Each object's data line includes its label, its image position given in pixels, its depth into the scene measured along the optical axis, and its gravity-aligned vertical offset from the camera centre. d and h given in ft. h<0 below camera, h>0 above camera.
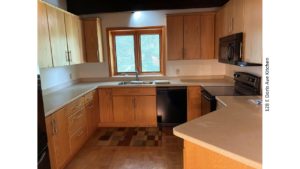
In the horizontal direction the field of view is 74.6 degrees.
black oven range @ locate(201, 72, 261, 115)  7.79 -1.12
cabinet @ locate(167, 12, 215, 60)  11.32 +1.74
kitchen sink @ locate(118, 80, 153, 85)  11.99 -0.92
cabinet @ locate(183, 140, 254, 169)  3.71 -1.90
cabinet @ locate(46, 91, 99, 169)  6.75 -2.45
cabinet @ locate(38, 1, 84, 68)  7.56 +1.45
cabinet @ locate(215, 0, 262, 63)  6.00 +1.50
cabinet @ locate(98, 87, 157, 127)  11.30 -2.29
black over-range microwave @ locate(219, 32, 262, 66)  7.45 +0.62
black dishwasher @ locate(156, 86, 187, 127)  10.98 -2.26
